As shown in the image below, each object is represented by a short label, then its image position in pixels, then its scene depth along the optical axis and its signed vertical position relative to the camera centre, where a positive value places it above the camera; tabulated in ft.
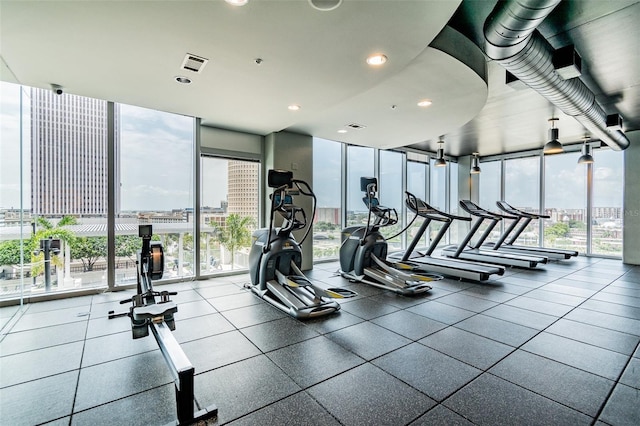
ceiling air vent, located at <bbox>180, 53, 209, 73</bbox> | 10.13 +4.95
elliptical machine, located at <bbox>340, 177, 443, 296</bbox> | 17.33 -2.50
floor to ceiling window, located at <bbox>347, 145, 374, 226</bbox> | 26.14 +2.95
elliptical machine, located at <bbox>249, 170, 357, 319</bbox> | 13.07 -2.71
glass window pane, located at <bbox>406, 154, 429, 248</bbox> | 31.58 +2.95
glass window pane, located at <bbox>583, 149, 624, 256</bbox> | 26.40 +0.71
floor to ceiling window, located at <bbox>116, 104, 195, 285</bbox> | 16.60 +1.34
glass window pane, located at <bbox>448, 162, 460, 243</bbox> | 35.83 +2.13
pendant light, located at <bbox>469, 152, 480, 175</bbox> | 30.55 +4.39
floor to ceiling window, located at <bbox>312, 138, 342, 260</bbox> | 24.18 +1.06
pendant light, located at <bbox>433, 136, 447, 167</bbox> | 26.89 +4.45
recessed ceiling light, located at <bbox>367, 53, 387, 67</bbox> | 9.99 +4.94
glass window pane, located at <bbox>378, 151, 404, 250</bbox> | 29.22 +2.33
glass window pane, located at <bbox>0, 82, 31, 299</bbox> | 12.18 +0.62
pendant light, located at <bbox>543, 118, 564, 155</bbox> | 19.22 +4.07
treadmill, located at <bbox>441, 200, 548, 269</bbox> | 22.77 -3.50
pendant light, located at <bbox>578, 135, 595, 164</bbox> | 23.56 +4.26
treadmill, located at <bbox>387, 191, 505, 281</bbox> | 18.22 -3.49
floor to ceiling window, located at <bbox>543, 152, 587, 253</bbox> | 28.48 +0.85
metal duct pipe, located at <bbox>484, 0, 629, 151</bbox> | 7.07 +4.66
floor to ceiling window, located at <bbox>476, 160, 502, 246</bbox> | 33.96 +2.76
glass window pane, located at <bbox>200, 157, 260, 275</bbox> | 19.38 -0.16
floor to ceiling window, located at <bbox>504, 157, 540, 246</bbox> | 31.17 +2.31
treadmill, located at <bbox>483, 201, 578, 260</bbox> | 25.35 -3.34
